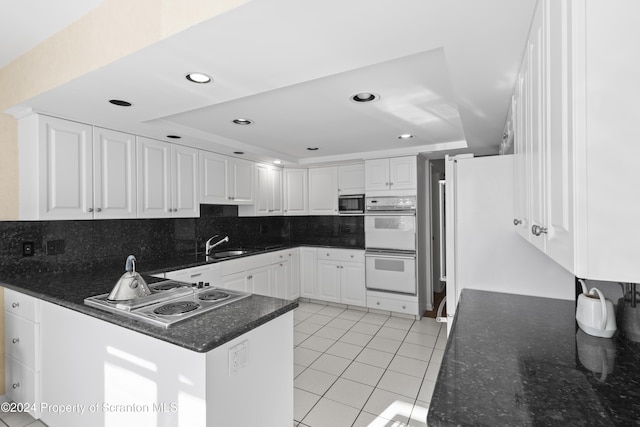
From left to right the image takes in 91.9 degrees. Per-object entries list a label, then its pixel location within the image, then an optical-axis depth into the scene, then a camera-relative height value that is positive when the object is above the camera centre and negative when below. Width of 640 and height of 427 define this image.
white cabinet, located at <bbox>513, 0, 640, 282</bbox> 0.62 +0.15
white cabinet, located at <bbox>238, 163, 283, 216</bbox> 4.54 +0.35
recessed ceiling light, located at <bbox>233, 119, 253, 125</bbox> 2.87 +0.89
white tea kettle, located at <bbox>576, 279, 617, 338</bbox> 1.32 -0.45
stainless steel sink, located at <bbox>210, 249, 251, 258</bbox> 3.82 -0.49
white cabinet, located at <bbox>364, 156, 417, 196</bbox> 4.14 +0.53
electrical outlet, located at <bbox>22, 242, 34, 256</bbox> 2.47 -0.24
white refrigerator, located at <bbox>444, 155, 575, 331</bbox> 1.88 -0.19
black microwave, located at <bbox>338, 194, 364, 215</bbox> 4.68 +0.16
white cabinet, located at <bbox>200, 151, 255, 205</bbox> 3.70 +0.47
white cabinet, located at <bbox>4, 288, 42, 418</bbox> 2.08 -0.93
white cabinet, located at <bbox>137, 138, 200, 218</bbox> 3.04 +0.39
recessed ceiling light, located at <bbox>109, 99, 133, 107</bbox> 2.06 +0.78
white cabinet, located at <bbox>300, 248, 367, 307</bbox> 4.50 -0.94
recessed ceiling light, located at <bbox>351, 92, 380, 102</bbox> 2.27 +0.88
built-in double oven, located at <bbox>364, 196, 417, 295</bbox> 4.13 -0.41
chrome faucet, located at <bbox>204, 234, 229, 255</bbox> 3.95 -0.38
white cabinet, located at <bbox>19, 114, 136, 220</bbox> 2.31 +0.39
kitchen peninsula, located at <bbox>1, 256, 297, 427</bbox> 1.37 -0.75
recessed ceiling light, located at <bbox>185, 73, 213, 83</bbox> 1.68 +0.77
